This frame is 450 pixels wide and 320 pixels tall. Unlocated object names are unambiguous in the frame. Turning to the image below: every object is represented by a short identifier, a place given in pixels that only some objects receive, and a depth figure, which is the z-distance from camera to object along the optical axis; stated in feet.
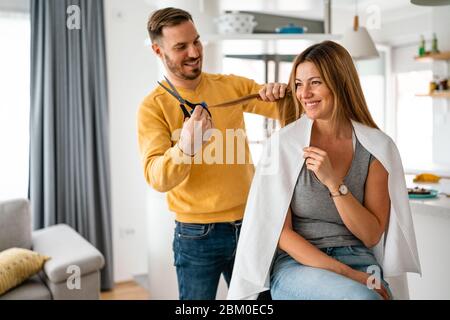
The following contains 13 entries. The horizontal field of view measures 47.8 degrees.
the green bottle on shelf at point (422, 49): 13.56
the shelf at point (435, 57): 12.66
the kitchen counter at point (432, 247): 5.37
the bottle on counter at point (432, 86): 13.12
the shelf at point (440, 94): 12.67
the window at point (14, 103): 8.50
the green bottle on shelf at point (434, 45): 12.78
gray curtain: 9.09
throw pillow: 6.76
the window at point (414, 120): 15.76
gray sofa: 7.06
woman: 3.13
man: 3.57
